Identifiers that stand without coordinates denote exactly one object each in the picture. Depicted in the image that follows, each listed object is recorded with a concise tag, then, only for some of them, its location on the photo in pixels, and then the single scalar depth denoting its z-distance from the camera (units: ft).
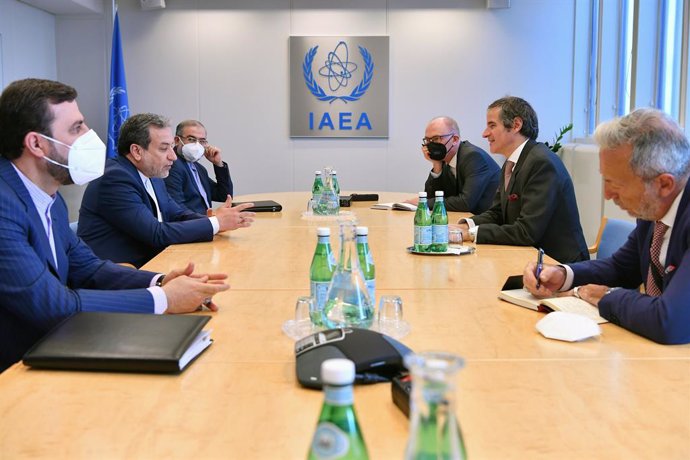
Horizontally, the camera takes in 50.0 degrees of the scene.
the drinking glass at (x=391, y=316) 6.42
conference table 4.09
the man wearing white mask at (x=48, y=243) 6.61
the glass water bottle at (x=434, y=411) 2.31
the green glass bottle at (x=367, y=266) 6.64
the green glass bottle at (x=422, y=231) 10.30
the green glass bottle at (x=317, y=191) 15.80
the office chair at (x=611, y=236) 11.86
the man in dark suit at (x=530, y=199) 11.58
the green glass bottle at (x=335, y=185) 15.96
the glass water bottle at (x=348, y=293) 5.98
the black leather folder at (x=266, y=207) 16.31
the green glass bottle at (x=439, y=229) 10.28
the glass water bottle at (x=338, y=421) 2.53
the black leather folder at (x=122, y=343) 5.27
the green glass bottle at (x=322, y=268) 6.50
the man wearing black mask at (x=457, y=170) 16.85
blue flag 24.72
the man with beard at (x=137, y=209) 11.67
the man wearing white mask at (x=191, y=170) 17.72
